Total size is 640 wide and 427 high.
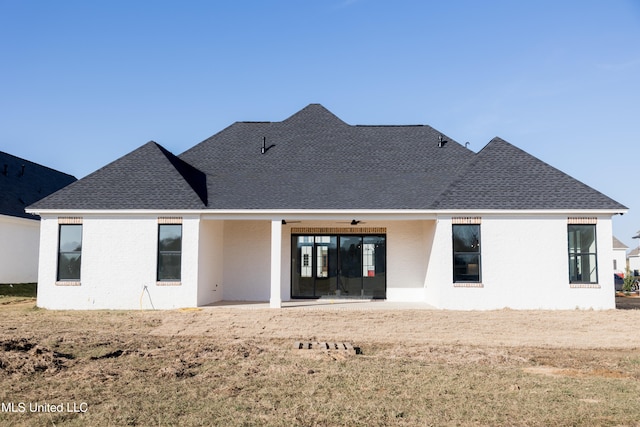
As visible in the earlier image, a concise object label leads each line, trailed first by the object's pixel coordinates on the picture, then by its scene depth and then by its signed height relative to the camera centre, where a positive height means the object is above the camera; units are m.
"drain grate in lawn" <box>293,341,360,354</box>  10.56 -1.75
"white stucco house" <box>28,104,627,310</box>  17.39 +0.98
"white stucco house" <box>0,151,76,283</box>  25.50 +1.81
